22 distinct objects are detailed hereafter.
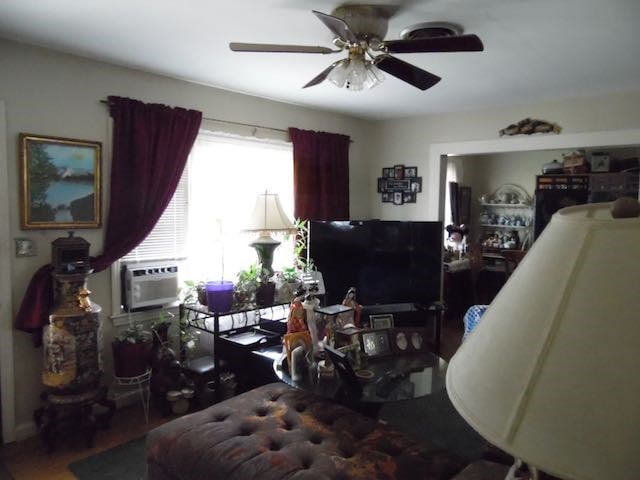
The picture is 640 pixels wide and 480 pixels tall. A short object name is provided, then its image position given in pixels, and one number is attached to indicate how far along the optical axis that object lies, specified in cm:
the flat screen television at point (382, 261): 436
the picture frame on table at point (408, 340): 275
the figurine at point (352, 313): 286
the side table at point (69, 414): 276
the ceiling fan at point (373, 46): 208
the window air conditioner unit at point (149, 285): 332
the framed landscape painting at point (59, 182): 287
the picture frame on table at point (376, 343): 267
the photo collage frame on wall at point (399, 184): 516
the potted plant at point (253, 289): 343
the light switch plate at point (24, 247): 287
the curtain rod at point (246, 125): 386
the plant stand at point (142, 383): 313
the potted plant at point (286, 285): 368
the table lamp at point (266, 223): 348
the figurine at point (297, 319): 265
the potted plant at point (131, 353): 310
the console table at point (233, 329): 327
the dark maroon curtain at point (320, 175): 458
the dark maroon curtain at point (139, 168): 322
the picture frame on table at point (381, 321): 298
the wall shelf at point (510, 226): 690
